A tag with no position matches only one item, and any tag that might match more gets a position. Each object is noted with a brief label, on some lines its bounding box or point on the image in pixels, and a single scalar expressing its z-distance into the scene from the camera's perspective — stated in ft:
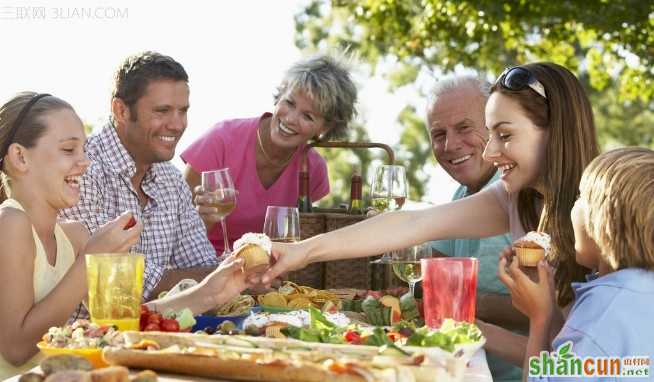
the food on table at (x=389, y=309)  11.04
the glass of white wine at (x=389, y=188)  16.46
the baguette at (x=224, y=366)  6.71
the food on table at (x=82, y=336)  7.87
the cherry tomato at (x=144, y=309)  9.44
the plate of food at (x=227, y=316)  9.11
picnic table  7.25
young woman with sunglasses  11.37
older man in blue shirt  16.67
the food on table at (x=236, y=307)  10.94
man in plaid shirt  15.88
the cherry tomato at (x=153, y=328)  8.87
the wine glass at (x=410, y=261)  12.35
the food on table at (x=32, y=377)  6.48
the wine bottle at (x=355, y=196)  19.45
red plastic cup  9.46
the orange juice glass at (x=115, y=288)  8.91
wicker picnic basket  18.54
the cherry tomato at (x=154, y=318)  8.98
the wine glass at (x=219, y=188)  15.17
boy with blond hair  8.50
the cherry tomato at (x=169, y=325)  8.89
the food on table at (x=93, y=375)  6.28
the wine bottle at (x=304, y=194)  19.53
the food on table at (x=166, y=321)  8.92
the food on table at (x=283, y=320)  9.12
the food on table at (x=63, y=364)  6.63
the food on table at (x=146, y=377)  6.39
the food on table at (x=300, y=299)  11.66
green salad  7.97
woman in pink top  19.95
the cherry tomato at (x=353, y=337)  8.22
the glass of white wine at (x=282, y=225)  13.58
